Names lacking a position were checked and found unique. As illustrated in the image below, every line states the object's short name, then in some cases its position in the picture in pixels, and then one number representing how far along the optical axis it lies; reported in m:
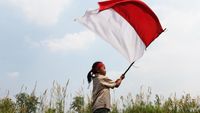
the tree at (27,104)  9.41
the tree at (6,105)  9.22
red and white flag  7.06
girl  6.70
